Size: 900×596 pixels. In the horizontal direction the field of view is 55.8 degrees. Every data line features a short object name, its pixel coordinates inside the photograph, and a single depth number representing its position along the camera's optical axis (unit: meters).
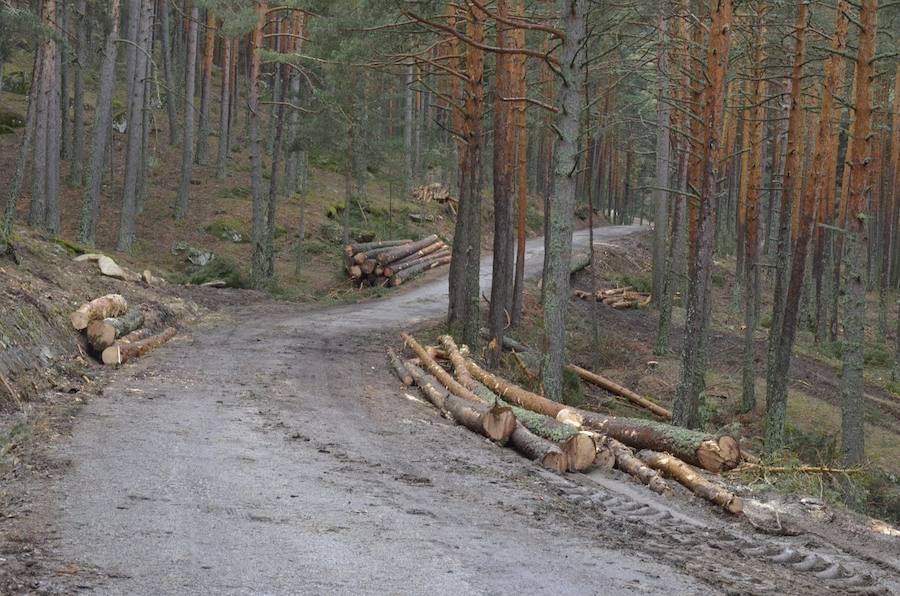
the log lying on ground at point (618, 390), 17.31
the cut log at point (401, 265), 27.77
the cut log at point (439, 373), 12.12
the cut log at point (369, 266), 27.73
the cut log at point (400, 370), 13.68
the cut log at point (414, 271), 27.56
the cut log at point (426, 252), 28.45
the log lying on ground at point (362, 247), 28.20
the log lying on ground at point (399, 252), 27.80
